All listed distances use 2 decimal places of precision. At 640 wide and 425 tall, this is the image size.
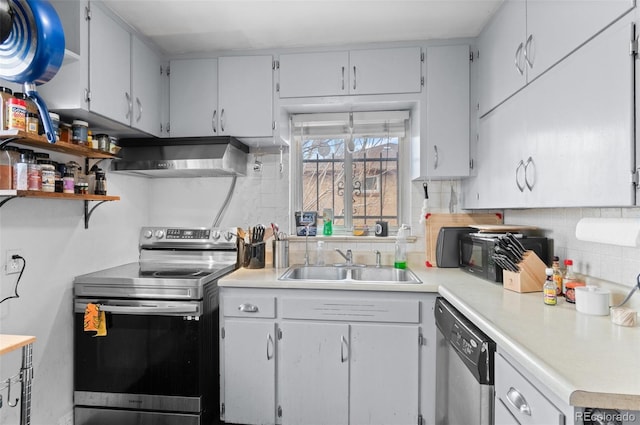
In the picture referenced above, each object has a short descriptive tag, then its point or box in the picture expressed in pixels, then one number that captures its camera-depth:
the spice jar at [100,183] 2.11
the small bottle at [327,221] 2.68
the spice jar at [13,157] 1.56
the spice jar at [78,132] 1.89
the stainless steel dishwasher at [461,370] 1.23
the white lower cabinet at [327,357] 1.92
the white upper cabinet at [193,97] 2.44
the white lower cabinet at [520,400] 0.91
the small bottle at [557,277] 1.65
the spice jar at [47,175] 1.66
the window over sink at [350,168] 2.75
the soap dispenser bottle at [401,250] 2.45
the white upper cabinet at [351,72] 2.32
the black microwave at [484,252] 1.86
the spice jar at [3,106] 1.48
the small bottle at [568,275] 1.61
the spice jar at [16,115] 1.49
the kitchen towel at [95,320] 1.94
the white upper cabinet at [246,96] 2.41
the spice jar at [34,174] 1.59
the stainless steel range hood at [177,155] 2.32
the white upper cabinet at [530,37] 1.19
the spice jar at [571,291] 1.51
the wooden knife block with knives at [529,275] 1.68
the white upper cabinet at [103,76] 1.78
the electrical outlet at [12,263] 1.68
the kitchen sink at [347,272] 2.43
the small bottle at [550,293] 1.48
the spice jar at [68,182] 1.81
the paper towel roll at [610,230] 1.21
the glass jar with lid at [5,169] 1.52
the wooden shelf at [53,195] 1.51
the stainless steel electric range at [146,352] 1.95
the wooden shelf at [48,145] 1.49
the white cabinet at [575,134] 1.07
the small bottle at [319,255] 2.56
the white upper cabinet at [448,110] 2.29
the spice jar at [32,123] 1.54
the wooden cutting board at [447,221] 2.49
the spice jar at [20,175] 1.55
